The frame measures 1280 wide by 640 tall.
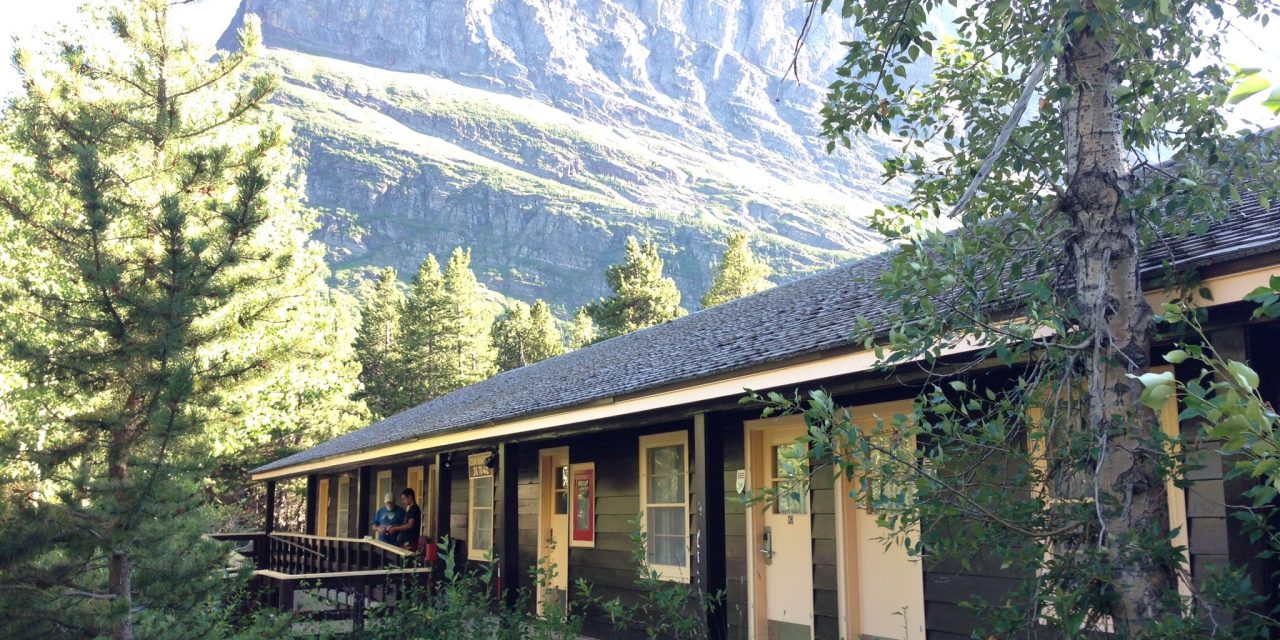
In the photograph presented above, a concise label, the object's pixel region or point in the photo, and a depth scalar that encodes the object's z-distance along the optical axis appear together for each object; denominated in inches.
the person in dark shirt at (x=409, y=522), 561.0
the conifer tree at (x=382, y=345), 1718.8
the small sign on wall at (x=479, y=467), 585.3
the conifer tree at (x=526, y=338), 1911.9
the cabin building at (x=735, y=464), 211.8
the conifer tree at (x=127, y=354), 259.8
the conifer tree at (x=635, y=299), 1620.3
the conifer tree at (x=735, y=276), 1681.8
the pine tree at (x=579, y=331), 2179.4
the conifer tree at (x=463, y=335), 1738.4
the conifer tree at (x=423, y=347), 1700.3
